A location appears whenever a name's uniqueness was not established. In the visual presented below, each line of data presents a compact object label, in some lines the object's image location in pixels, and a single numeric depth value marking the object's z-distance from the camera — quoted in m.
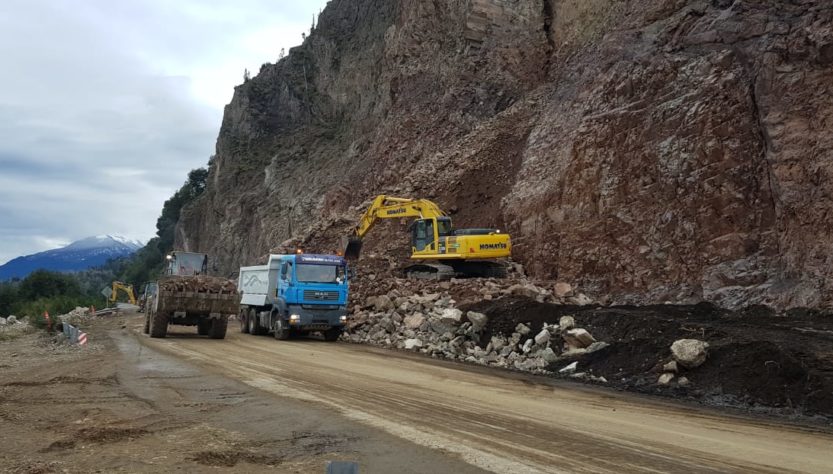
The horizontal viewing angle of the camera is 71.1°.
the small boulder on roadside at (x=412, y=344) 16.99
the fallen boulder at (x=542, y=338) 14.34
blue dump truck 18.56
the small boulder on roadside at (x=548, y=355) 13.56
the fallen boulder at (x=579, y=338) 13.59
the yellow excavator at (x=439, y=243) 22.75
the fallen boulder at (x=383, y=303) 20.49
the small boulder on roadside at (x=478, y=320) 16.03
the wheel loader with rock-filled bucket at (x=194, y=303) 17.34
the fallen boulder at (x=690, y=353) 10.91
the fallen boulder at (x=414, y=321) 18.44
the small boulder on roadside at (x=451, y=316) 16.84
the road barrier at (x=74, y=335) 16.18
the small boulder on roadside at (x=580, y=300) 19.35
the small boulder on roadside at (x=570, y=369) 12.72
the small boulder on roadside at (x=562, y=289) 19.95
